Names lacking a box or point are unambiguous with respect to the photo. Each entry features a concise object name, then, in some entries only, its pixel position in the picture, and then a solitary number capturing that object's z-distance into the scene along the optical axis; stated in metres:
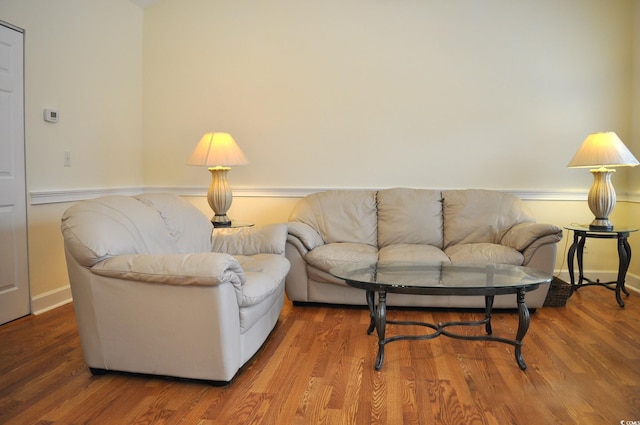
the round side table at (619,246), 3.67
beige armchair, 2.25
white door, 3.17
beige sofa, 3.50
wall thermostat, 3.50
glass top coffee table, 2.50
